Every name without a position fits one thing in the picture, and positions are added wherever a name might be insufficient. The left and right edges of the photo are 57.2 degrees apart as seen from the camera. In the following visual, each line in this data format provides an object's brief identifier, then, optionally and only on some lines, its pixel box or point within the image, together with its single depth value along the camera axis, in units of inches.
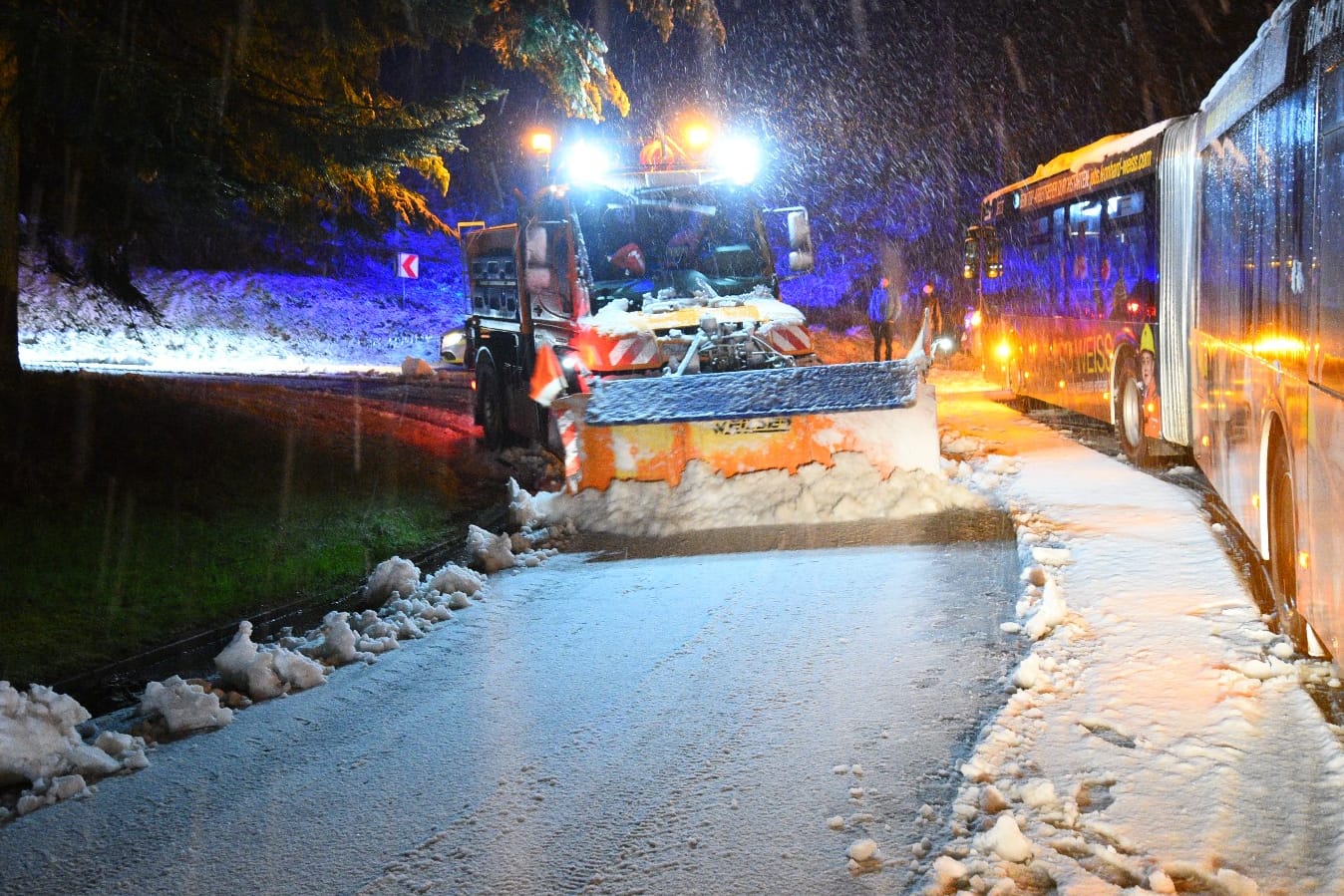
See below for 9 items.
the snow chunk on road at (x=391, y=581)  330.3
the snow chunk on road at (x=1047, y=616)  256.4
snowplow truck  413.4
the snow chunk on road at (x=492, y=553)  358.9
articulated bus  202.5
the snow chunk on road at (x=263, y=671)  252.1
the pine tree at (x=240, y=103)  388.8
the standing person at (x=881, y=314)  896.3
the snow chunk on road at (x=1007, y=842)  154.9
